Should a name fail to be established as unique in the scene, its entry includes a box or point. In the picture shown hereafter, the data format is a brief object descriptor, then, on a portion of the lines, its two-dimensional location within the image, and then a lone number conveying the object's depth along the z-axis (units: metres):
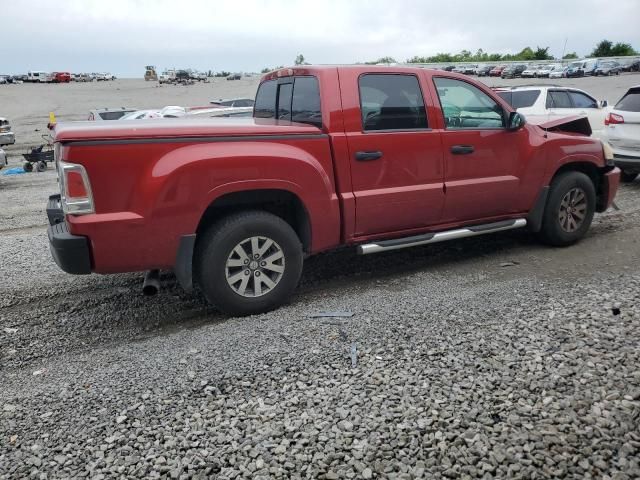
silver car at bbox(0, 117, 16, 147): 16.14
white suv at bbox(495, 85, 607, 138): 10.93
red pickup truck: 3.62
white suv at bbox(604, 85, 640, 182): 8.70
